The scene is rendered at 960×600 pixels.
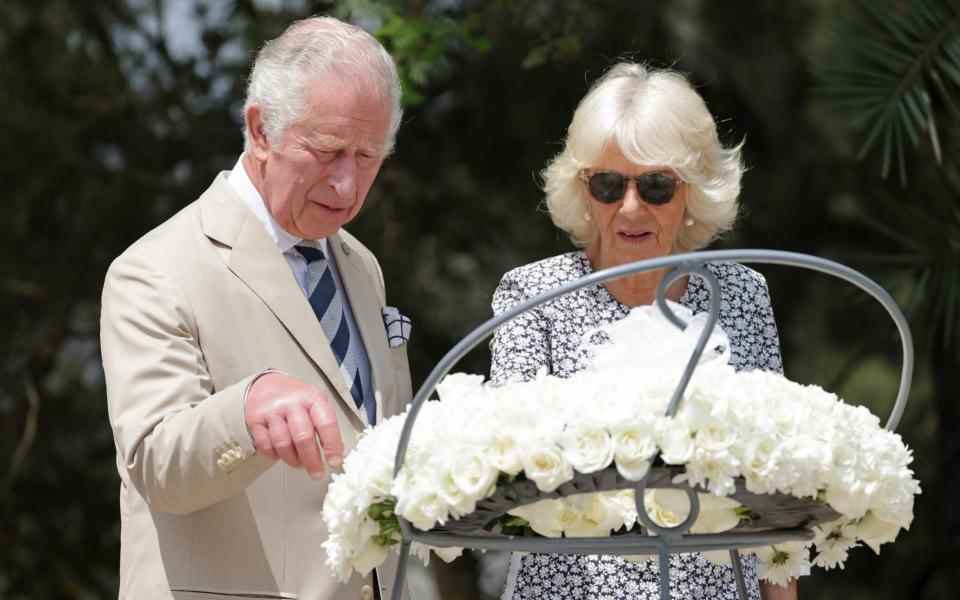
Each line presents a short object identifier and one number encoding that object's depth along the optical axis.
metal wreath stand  3.86
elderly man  5.13
